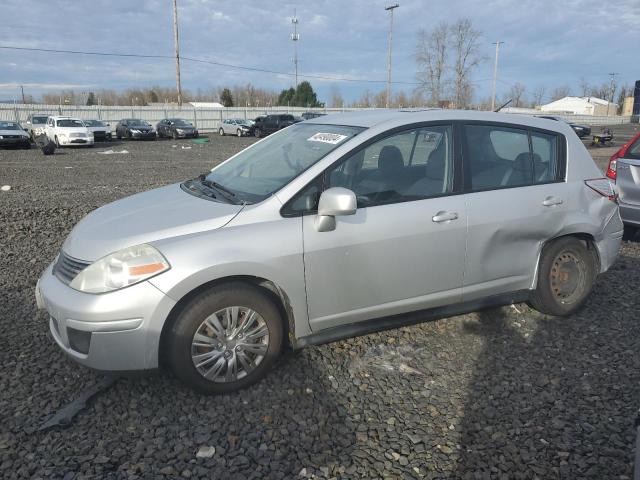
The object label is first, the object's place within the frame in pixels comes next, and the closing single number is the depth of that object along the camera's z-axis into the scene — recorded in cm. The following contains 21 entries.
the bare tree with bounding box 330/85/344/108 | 8469
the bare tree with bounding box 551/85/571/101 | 12181
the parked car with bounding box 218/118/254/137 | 3856
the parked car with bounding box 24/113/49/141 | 2710
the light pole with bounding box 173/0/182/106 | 4199
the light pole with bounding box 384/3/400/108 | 5373
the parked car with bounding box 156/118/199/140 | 3438
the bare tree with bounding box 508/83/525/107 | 9684
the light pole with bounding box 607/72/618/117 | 11456
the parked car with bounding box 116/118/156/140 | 3189
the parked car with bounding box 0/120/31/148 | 2309
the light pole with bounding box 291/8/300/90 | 6225
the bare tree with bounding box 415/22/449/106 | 6525
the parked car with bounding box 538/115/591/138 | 3228
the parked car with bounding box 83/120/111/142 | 2870
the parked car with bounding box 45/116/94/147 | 2417
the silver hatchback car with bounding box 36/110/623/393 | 296
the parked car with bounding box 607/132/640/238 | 632
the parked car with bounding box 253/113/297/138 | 3719
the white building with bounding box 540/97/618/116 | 10590
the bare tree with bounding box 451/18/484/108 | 6494
